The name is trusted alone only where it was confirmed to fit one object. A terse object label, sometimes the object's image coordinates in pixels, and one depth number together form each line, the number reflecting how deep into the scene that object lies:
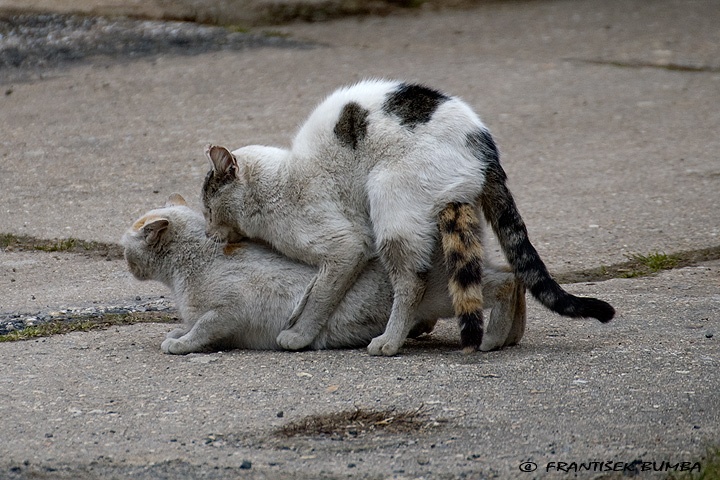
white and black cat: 10.02
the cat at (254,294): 10.30
